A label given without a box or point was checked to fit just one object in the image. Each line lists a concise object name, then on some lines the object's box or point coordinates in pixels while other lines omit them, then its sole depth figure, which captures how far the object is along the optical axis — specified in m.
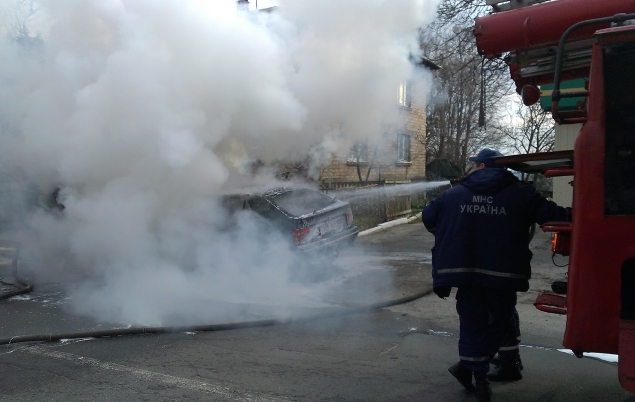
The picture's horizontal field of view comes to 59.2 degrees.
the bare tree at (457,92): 12.77
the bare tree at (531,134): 22.84
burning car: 7.86
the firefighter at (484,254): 3.71
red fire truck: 2.79
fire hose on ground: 5.43
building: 10.87
